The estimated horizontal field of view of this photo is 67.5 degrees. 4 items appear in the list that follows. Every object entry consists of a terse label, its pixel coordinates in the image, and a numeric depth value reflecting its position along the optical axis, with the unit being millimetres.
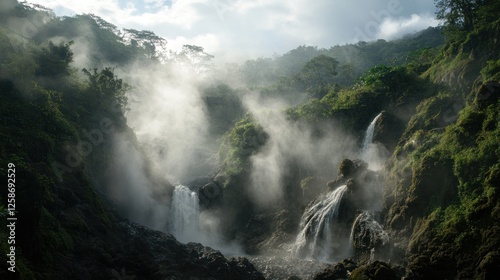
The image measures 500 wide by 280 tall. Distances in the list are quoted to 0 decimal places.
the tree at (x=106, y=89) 40344
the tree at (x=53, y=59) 34688
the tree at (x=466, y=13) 35250
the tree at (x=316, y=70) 84938
